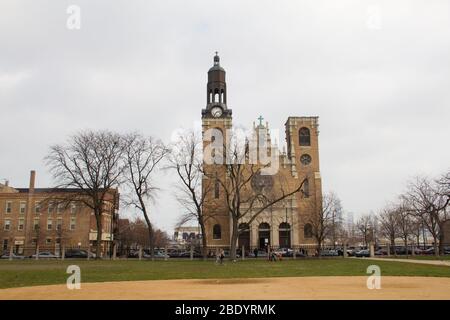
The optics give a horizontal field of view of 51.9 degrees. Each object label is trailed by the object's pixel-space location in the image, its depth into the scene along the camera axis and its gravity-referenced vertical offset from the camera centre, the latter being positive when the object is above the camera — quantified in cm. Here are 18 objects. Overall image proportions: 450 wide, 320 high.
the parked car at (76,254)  5812 -120
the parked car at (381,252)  6378 -107
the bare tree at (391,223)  7000 +352
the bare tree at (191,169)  4916 +779
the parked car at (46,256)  5912 -148
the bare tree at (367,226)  9459 +425
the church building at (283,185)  7044 +871
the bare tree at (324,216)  5632 +358
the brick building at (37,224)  7719 +340
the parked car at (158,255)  5966 -145
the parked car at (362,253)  6029 -115
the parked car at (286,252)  6100 -100
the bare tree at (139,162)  5094 +895
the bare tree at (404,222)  6600 +339
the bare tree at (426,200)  5523 +554
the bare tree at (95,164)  4972 +859
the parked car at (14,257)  6122 -164
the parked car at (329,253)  6191 -115
